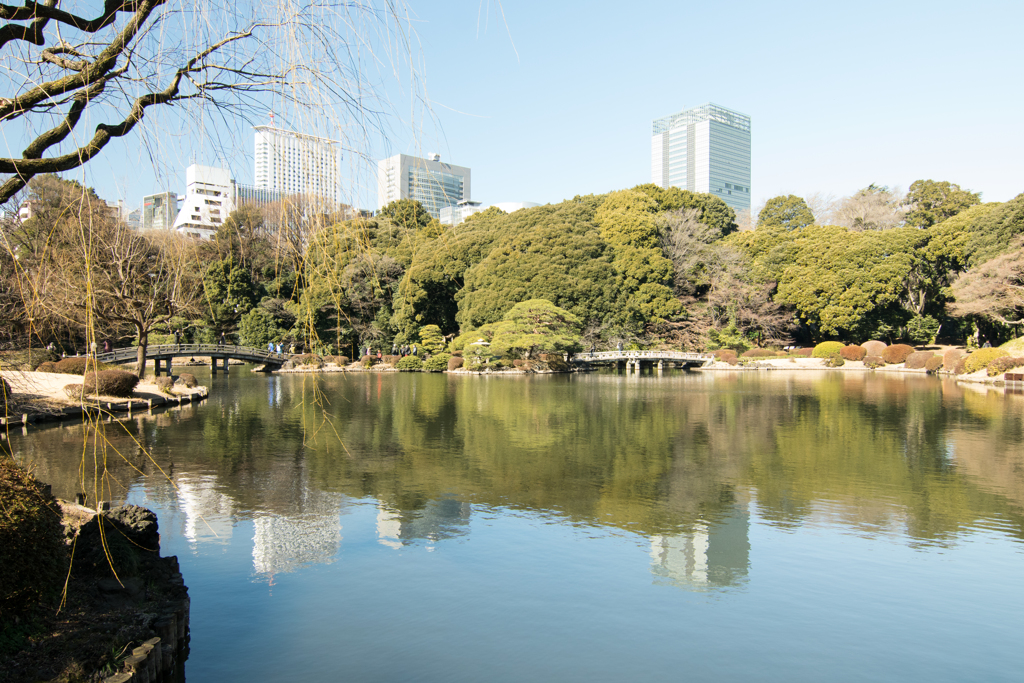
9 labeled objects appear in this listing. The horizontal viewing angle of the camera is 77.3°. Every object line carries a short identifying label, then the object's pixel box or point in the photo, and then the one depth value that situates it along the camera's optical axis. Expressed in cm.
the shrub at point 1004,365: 2595
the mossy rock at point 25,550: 357
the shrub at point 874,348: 3838
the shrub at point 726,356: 3875
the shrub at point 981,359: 2770
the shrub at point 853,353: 3891
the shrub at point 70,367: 2058
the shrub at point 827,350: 3994
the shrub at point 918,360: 3541
